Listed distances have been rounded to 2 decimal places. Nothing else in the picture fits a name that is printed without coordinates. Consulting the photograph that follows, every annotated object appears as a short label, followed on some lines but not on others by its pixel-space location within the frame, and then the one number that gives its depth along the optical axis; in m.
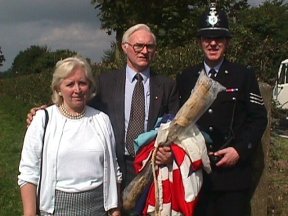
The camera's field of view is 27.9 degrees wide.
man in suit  3.83
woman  3.42
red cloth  3.46
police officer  3.66
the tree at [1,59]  45.88
